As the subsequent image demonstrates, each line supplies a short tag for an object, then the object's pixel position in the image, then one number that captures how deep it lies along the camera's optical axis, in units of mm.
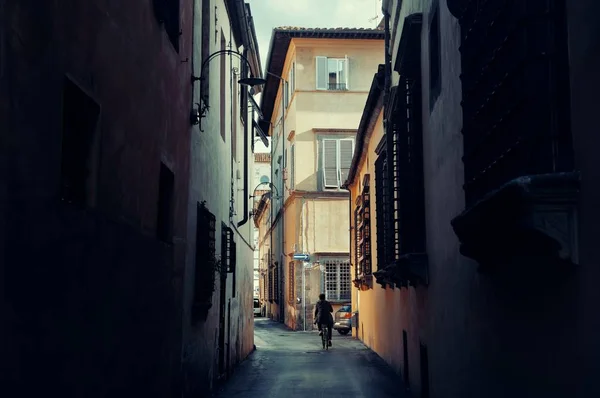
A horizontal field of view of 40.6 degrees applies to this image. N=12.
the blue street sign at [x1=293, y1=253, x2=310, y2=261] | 29453
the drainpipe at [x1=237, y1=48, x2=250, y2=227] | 20203
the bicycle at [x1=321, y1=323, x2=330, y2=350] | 23247
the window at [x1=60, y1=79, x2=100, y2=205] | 5602
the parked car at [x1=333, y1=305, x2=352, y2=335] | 30812
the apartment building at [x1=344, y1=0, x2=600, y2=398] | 4262
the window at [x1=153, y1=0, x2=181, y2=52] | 8602
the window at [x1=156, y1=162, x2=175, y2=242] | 9375
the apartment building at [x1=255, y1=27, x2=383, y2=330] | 33031
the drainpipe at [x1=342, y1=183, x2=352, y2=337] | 27739
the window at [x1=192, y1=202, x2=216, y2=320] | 11719
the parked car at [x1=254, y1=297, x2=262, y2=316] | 56697
